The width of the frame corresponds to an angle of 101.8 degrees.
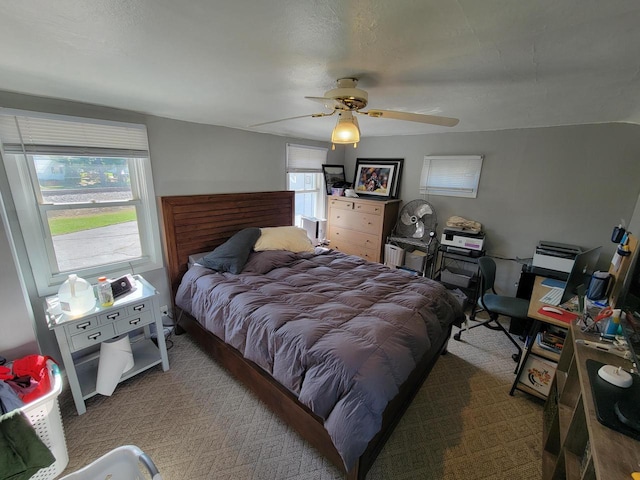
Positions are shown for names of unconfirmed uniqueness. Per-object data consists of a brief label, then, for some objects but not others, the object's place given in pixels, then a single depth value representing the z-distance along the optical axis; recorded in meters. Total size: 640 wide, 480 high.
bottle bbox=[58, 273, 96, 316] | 1.76
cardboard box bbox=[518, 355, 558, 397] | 1.86
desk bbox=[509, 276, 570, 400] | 1.80
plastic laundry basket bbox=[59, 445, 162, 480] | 1.12
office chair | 2.40
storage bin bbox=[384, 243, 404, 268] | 3.65
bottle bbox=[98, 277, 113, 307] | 1.87
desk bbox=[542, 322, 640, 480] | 0.86
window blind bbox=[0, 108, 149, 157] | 1.73
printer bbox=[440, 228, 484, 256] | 3.16
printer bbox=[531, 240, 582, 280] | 2.63
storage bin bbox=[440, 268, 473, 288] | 3.25
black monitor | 1.87
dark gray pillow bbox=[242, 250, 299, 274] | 2.54
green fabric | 1.15
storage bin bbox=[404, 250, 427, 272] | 3.55
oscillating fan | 3.69
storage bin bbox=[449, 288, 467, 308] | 2.85
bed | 1.33
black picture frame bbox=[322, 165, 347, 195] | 4.34
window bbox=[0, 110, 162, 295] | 1.82
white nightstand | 1.72
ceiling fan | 1.41
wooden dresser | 3.77
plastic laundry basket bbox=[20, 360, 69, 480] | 1.35
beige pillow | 2.88
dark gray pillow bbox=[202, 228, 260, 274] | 2.50
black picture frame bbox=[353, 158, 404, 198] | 3.95
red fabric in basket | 1.39
